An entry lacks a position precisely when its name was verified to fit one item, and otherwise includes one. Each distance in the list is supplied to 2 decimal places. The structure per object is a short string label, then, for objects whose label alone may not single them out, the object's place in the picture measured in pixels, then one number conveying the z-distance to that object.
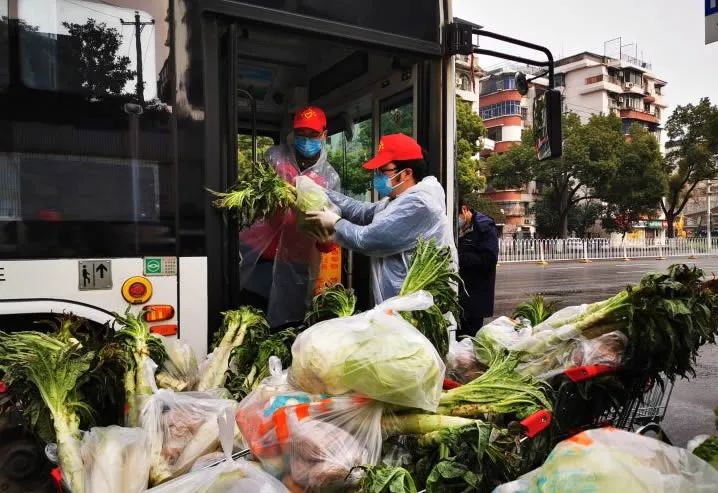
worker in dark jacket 5.18
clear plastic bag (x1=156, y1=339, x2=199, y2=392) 2.48
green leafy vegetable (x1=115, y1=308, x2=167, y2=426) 2.26
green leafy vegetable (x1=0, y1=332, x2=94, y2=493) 2.10
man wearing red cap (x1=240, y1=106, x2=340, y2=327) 3.71
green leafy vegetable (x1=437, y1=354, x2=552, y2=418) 1.99
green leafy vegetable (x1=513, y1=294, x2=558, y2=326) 3.08
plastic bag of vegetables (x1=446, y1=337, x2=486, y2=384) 2.63
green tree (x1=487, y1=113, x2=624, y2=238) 34.06
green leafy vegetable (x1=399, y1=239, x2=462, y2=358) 2.33
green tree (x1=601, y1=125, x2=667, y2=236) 35.22
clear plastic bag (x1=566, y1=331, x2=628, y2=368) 2.25
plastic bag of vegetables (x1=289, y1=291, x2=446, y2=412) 1.85
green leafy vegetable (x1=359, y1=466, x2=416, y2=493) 1.62
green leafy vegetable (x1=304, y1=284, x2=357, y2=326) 2.60
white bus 2.45
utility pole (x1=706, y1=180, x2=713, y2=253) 34.90
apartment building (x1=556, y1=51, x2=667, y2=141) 57.12
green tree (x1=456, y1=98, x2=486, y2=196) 27.98
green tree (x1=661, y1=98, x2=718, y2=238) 35.91
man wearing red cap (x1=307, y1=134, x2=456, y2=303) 3.07
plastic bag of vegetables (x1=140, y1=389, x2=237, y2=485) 2.04
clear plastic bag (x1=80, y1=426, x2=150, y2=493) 1.88
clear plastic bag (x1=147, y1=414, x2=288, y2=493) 1.73
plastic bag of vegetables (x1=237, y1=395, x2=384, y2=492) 1.77
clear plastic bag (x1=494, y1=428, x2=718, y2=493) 1.53
